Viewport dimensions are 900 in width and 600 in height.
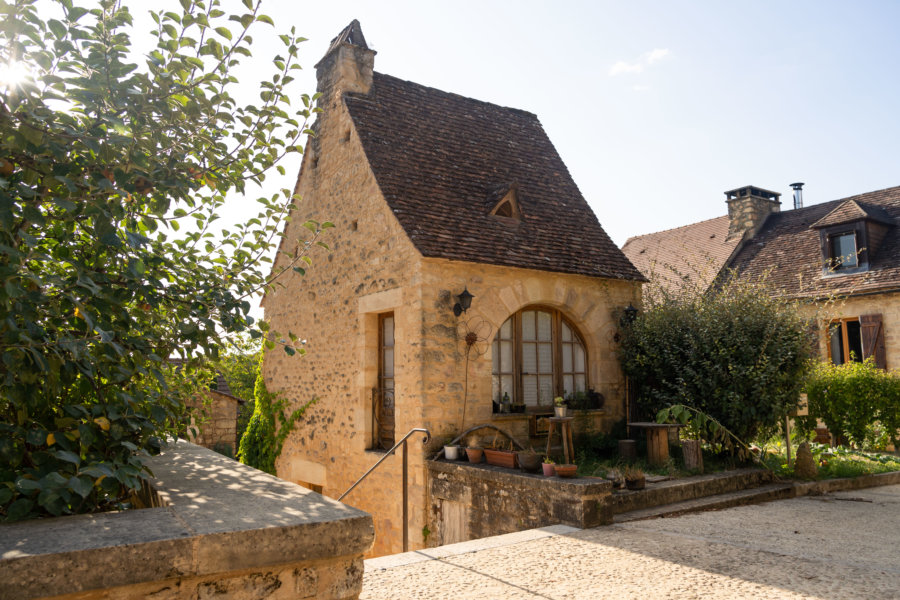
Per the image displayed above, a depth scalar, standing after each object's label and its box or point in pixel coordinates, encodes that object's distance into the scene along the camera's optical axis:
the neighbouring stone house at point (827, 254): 13.05
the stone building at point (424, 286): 7.82
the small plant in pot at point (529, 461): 6.31
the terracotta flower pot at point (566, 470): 5.96
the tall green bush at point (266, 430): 10.72
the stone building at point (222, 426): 16.05
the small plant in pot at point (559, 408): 7.32
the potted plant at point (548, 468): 6.12
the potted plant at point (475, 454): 7.05
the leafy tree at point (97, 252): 2.22
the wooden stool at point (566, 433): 7.16
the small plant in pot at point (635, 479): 6.25
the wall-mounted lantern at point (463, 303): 7.74
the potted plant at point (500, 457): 6.68
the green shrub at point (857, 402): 11.62
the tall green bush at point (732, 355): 7.80
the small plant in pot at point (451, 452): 7.29
